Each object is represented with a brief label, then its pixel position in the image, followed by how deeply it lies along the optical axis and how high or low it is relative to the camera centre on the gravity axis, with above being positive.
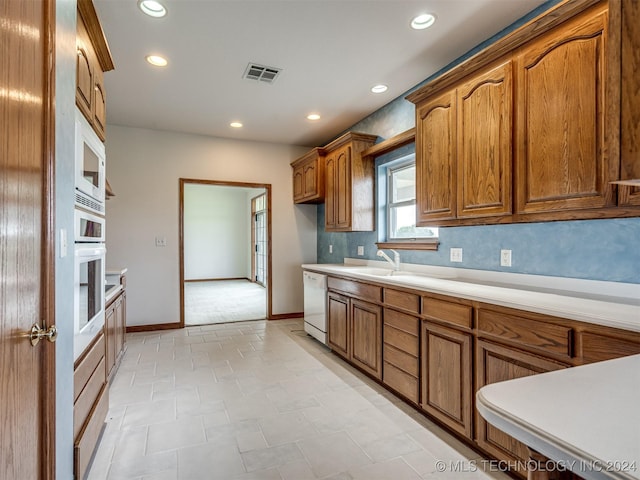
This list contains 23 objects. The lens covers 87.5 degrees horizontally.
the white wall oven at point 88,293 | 1.57 -0.27
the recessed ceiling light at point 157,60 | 2.82 +1.57
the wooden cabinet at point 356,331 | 2.82 -0.85
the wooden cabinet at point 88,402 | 1.56 -0.86
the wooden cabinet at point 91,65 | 1.65 +0.99
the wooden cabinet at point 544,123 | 1.07 +0.60
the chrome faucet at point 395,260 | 3.36 -0.20
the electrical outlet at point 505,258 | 2.34 -0.13
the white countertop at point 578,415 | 0.55 -0.35
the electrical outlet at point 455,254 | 2.78 -0.12
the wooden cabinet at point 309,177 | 4.62 +0.94
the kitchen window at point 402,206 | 3.42 +0.39
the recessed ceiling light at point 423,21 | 2.30 +1.54
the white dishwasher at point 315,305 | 3.80 -0.77
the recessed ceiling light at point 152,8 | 2.17 +1.56
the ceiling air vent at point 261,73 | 2.99 +1.56
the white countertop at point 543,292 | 1.40 -0.30
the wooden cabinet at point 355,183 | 3.93 +0.69
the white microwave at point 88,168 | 1.59 +0.40
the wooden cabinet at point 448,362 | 1.94 -0.76
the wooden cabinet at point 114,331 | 2.59 -0.78
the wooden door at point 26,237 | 0.89 +0.02
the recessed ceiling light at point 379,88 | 3.38 +1.57
